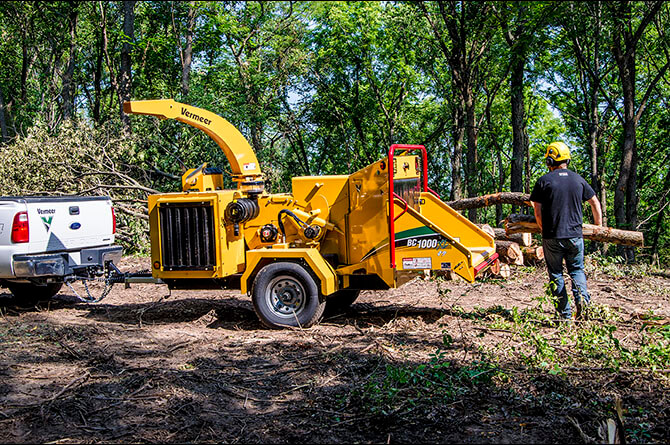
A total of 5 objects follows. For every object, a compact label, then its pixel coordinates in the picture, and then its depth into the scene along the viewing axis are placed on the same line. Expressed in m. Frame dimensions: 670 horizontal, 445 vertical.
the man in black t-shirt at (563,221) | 6.93
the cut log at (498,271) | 10.58
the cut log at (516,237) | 11.48
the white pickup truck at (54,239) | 8.40
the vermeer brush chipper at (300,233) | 7.39
